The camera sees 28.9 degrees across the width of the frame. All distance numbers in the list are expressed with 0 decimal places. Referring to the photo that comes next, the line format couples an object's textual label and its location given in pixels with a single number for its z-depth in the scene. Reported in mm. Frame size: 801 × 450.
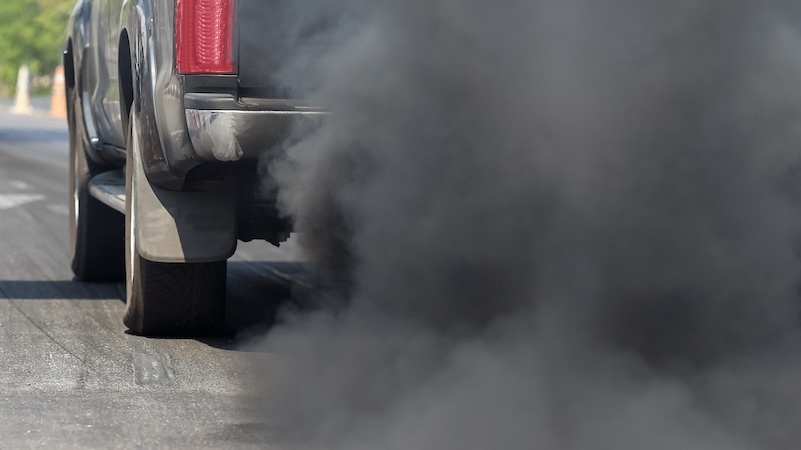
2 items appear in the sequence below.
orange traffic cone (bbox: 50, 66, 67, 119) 32675
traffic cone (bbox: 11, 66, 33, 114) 37500
